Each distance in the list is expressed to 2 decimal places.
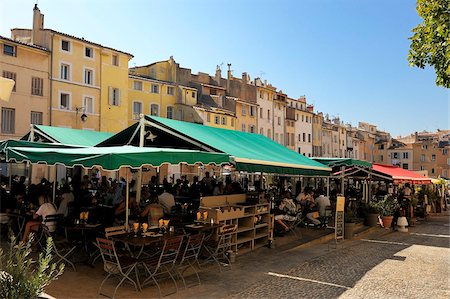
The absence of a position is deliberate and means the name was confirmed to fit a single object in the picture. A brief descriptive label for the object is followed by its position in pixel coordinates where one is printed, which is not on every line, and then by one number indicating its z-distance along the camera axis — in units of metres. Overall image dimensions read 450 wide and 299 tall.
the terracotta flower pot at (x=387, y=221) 16.44
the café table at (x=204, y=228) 8.02
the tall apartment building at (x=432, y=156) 81.31
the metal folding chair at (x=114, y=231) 6.93
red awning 18.92
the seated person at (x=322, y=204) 14.17
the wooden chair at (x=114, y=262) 6.19
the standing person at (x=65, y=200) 9.49
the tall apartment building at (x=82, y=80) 30.84
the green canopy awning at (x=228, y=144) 9.95
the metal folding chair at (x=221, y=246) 8.21
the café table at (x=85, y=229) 7.84
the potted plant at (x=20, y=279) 3.73
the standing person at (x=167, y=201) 11.49
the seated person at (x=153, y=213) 8.86
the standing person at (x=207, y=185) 15.63
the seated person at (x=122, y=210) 9.68
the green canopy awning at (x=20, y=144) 9.30
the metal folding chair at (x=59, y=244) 7.58
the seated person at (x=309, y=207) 13.26
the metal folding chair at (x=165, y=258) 6.44
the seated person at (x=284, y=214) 11.77
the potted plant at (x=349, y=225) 13.27
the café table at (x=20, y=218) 9.16
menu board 12.24
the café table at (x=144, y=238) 6.49
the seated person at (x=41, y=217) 8.34
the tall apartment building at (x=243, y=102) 50.34
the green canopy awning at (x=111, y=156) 6.91
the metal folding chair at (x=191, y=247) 7.04
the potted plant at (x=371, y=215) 15.84
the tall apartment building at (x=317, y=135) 65.59
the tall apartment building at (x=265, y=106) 54.34
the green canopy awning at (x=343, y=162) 14.64
